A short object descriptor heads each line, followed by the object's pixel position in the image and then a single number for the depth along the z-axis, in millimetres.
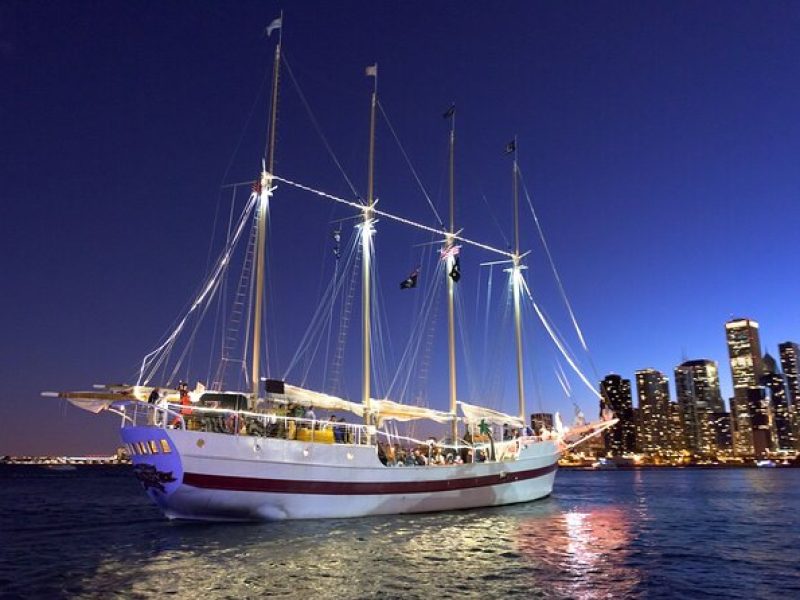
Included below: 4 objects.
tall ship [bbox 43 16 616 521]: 25453
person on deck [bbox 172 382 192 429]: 25953
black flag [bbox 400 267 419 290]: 39219
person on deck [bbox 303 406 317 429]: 29714
